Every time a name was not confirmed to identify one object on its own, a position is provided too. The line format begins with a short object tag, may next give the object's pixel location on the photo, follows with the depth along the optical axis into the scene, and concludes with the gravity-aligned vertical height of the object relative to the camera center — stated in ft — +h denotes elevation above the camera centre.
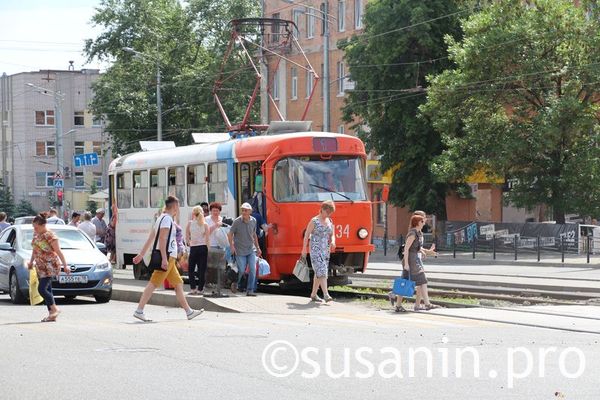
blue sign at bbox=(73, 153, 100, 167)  220.53 +3.97
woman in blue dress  64.90 -3.35
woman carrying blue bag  60.90 -3.77
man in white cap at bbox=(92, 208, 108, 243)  108.47 -3.93
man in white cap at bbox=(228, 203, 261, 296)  68.13 -3.40
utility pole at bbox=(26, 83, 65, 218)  210.79 +6.29
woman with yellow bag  56.29 -3.52
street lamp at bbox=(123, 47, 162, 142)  215.10 +13.07
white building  330.75 +12.90
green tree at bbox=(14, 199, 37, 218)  306.74 -6.39
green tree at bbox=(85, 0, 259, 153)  233.14 +22.41
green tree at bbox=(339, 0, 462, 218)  170.50 +13.58
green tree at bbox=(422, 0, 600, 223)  151.33 +9.79
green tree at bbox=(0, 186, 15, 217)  312.09 -4.89
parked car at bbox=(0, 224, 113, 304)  70.64 -4.88
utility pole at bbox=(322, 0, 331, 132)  161.68 +11.54
